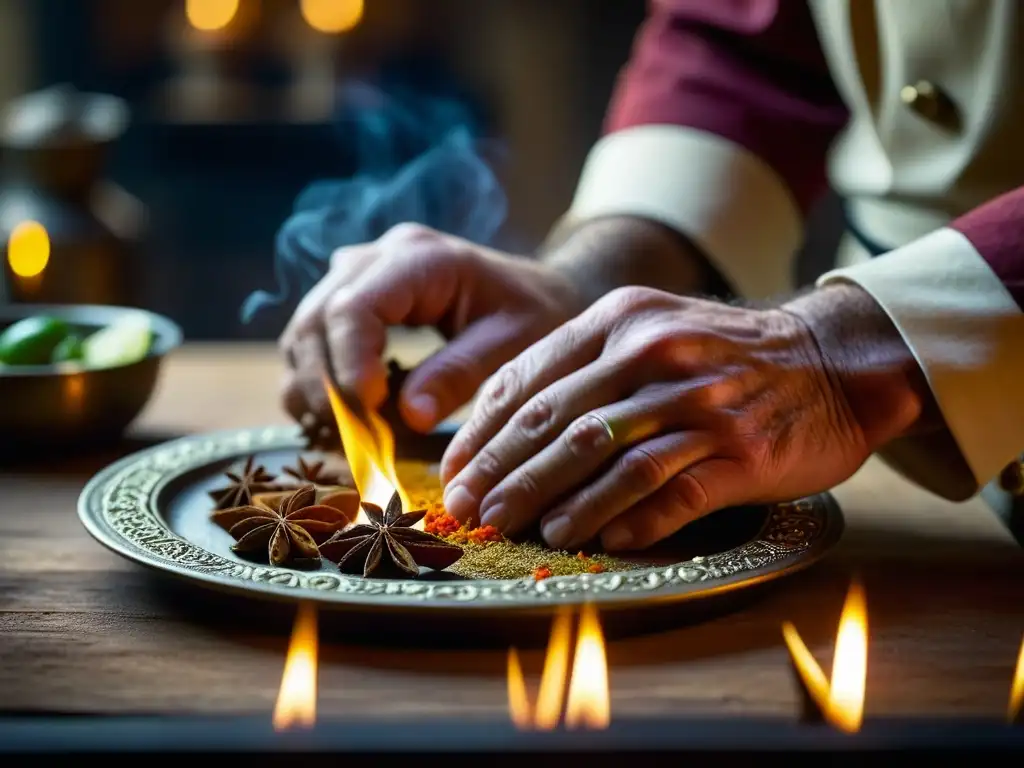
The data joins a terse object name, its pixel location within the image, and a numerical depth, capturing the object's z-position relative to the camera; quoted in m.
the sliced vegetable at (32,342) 1.44
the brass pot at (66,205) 2.09
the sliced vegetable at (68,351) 1.47
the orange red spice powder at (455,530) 1.01
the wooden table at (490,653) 0.79
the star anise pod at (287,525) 0.96
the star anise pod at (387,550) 0.93
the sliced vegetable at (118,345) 1.47
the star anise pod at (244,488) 1.14
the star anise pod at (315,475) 1.21
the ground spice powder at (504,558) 0.93
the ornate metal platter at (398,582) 0.84
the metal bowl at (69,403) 1.35
